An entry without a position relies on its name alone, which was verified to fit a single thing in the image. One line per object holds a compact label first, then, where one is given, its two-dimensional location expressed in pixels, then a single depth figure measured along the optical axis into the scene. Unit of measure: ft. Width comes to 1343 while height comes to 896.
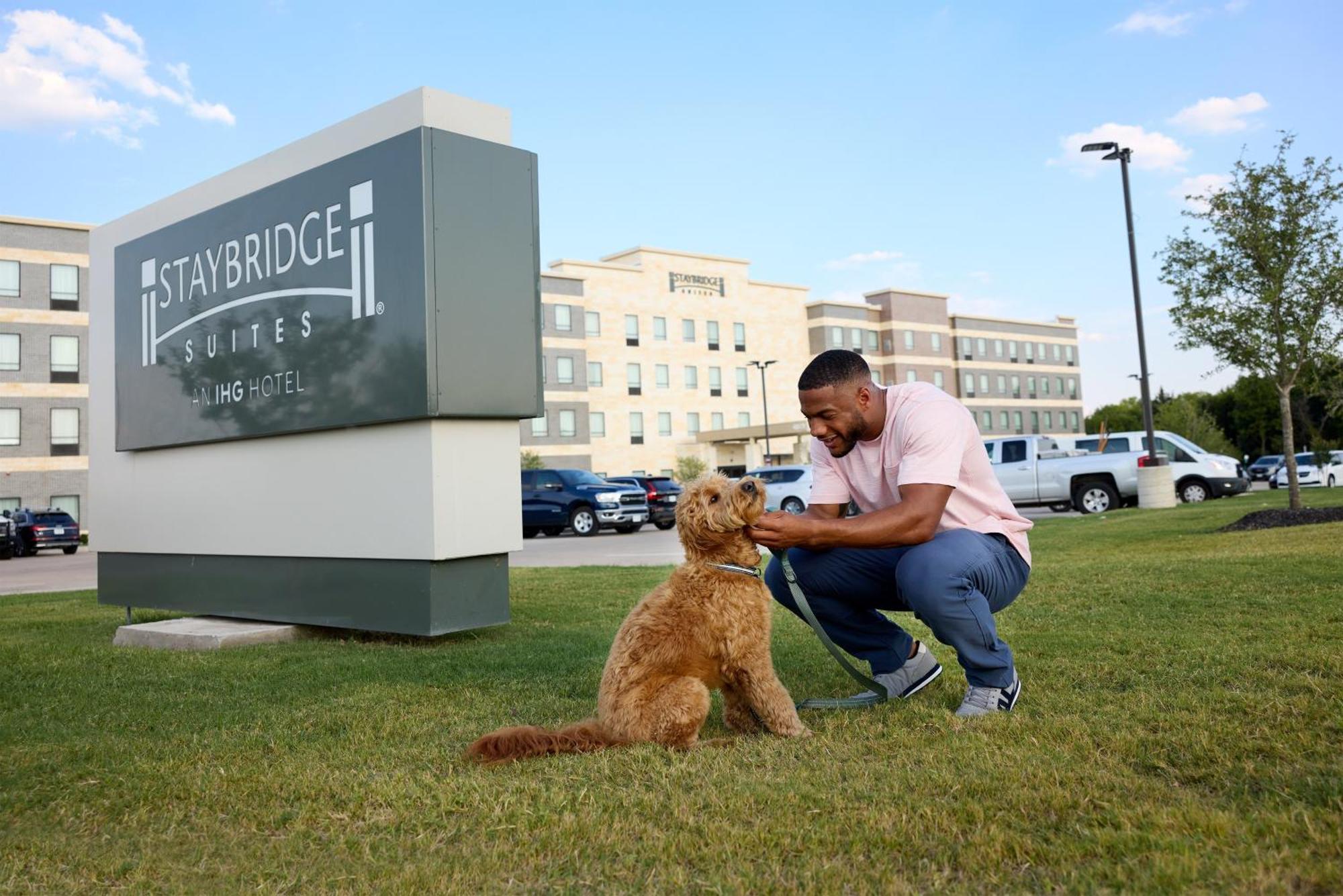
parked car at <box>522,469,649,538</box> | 85.20
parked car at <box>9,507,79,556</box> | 89.35
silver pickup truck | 69.87
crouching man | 12.73
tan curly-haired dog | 11.58
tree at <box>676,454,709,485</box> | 185.06
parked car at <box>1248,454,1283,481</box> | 152.73
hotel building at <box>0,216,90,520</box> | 132.67
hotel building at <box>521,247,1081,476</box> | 188.75
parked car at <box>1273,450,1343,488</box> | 106.69
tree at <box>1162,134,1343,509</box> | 47.03
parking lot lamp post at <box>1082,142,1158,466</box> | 66.49
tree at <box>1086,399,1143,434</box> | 284.82
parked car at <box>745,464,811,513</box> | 83.87
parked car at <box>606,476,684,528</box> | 92.07
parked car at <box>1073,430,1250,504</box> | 72.08
